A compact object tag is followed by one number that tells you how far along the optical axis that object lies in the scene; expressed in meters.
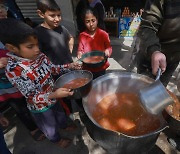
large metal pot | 1.52
